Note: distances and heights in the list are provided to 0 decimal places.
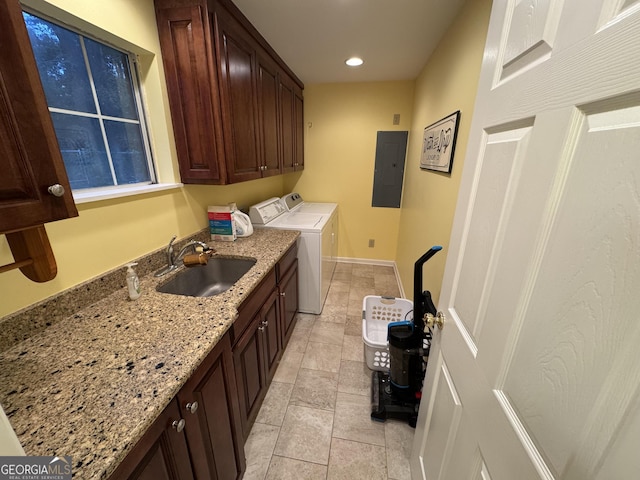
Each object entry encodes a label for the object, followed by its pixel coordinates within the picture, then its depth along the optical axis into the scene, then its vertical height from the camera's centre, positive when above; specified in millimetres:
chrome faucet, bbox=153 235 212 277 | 1340 -528
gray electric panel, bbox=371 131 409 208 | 3102 -15
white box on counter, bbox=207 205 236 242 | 1728 -404
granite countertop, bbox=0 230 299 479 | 538 -578
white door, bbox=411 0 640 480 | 334 -140
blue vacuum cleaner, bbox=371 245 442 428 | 1304 -1108
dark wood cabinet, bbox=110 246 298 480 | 678 -860
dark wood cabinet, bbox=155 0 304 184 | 1281 +435
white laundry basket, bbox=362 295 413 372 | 1960 -1155
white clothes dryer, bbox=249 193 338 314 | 2209 -653
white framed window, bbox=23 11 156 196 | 983 +240
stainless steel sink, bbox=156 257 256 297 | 1449 -675
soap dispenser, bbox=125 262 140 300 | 1062 -505
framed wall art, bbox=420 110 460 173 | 1544 +171
